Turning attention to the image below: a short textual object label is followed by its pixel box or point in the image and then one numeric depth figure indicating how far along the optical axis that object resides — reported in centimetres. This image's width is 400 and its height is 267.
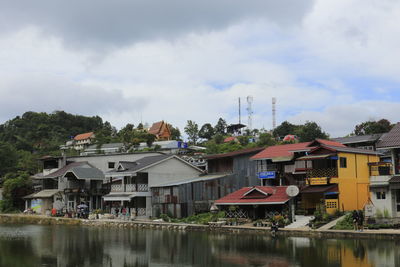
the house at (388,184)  3238
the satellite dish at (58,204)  6081
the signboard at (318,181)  3681
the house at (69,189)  5806
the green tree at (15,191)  6365
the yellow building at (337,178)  3662
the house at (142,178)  4997
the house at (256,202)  3794
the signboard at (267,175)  4323
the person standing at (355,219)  3059
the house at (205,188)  4572
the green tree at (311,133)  7906
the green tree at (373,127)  7244
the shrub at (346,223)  3169
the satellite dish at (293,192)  3584
